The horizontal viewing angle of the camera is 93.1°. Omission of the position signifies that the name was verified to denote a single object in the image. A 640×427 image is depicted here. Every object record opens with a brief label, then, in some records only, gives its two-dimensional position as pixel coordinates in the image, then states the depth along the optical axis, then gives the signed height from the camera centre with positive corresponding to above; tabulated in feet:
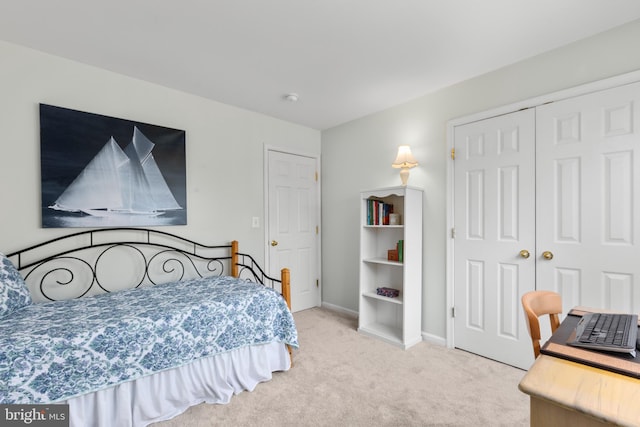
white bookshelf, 9.14 -1.77
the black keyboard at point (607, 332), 3.18 -1.42
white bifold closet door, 6.31 -0.11
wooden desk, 2.31 -1.53
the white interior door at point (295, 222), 11.70 -0.40
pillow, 5.93 -1.54
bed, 4.96 -2.20
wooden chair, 5.01 -1.55
